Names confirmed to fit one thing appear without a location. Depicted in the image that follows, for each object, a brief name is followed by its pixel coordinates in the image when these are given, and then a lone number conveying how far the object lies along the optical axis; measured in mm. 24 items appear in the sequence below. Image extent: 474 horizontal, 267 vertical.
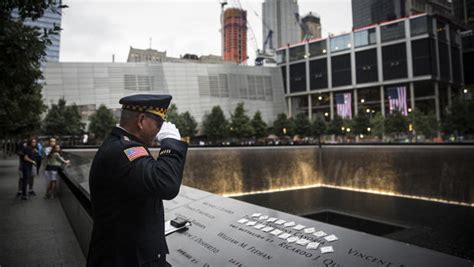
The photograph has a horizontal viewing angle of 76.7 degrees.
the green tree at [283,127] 61156
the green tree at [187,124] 52281
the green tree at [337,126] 60412
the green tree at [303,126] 61281
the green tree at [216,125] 55250
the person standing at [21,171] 9977
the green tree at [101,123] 48500
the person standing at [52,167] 9867
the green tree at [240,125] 54594
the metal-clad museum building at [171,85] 56031
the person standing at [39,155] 17141
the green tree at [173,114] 50938
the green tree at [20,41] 4555
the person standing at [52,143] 10178
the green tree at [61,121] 43312
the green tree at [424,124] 48219
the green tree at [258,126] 56469
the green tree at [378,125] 52594
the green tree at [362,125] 56531
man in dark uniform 1765
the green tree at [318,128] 61153
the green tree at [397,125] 50500
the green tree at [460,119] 39656
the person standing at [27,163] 9867
